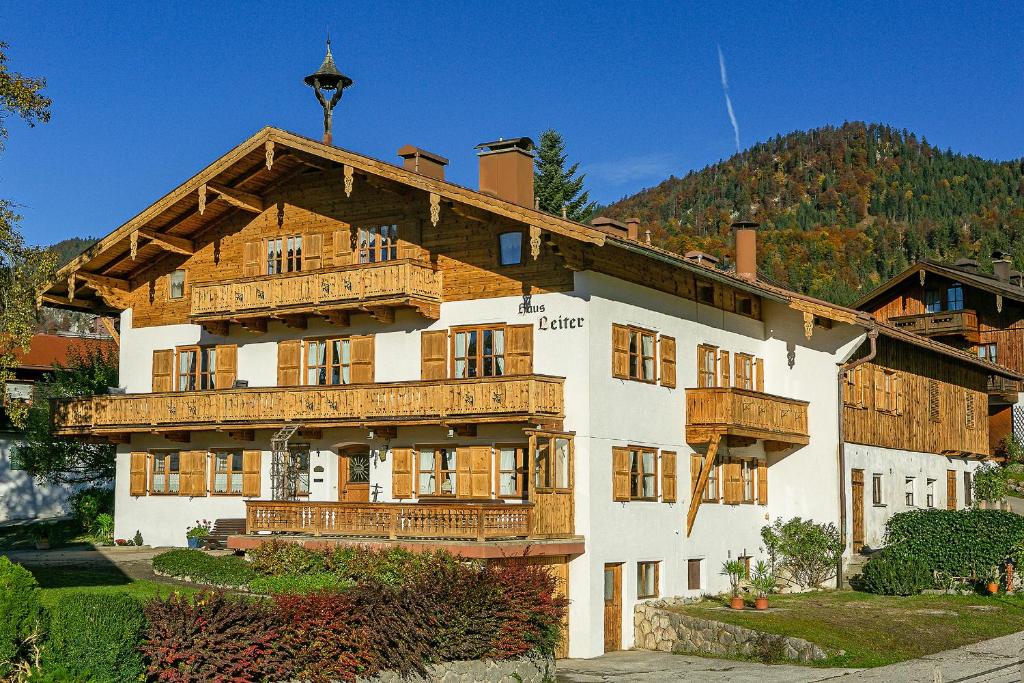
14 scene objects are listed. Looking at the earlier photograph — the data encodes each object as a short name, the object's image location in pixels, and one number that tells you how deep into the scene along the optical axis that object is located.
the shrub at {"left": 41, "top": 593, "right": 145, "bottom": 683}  18.67
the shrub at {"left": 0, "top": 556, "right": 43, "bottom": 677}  18.52
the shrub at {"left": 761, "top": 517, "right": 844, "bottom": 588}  35.84
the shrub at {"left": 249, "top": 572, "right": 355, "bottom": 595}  26.95
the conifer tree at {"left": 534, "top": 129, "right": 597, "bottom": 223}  65.25
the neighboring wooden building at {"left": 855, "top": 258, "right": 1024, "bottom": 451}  59.72
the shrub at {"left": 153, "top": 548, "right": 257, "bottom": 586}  29.16
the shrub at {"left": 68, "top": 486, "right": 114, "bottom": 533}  42.00
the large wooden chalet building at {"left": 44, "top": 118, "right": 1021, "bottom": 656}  29.89
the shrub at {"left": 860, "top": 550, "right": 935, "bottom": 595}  34.19
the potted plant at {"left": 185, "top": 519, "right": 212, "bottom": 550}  35.12
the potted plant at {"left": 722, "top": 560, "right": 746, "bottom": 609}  34.06
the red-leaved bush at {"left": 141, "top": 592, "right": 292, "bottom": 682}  19.17
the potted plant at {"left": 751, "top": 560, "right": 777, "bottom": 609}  31.25
